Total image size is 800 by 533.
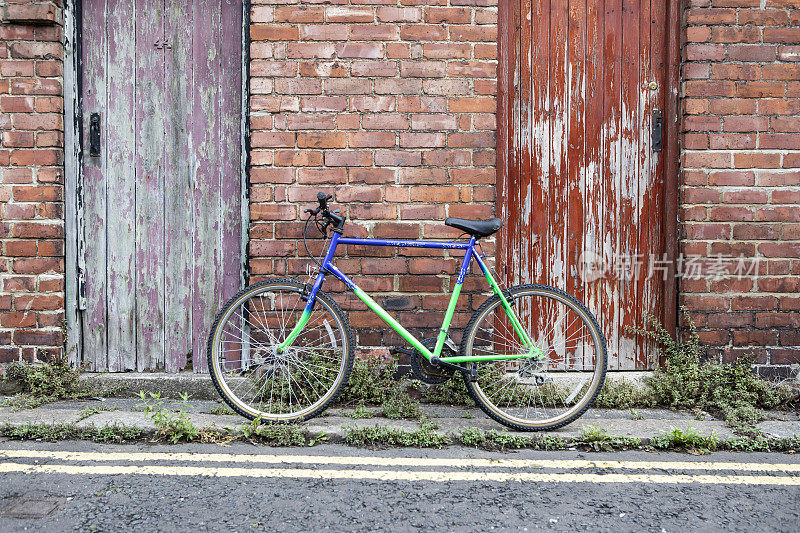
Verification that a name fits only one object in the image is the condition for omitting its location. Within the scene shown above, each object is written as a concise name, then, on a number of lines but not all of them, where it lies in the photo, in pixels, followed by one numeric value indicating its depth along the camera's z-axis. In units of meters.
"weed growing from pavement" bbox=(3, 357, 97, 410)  3.91
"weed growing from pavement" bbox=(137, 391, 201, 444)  3.18
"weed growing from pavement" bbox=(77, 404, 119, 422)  3.49
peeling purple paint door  4.19
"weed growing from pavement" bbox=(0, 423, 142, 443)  3.19
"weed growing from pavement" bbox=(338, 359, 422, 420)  3.84
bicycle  3.51
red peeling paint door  4.25
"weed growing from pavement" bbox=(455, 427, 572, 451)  3.21
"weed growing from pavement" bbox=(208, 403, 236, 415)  3.66
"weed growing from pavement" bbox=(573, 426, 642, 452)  3.18
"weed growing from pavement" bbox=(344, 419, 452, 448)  3.19
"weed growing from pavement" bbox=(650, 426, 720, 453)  3.16
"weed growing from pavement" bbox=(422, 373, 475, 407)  3.87
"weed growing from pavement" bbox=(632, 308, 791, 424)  3.87
